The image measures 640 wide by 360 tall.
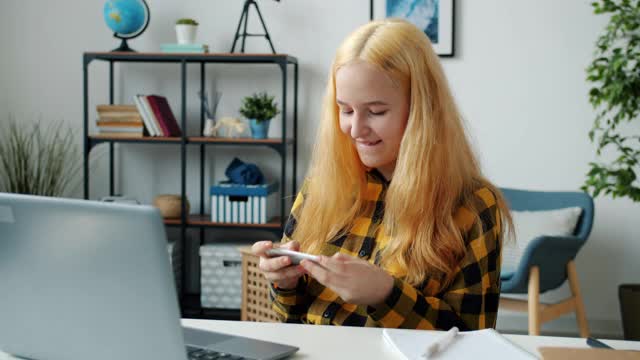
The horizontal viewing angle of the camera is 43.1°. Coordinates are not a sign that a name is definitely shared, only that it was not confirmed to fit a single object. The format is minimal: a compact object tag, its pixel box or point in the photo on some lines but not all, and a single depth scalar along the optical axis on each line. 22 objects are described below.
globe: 4.09
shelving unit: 4.00
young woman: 1.52
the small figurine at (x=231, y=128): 4.10
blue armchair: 3.40
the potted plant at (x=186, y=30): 4.09
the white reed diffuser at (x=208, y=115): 4.12
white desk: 1.28
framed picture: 4.13
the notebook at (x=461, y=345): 1.23
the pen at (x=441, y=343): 1.23
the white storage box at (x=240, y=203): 4.05
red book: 4.09
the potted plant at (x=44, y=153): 4.33
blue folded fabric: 4.14
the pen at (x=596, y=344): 1.30
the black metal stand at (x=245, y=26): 4.14
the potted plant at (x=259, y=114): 4.05
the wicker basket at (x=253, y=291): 3.62
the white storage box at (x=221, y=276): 4.06
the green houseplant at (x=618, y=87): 3.59
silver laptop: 0.94
